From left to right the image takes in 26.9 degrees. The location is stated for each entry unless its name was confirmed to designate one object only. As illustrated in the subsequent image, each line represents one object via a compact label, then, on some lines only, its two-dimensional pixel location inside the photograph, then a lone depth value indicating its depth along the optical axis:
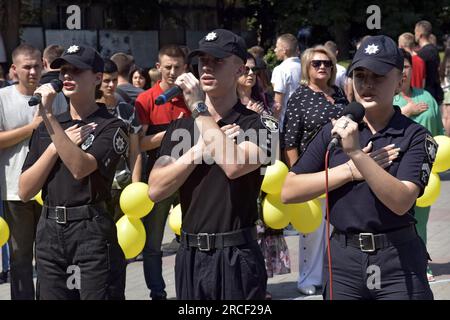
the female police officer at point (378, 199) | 4.36
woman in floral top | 7.55
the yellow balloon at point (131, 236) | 6.58
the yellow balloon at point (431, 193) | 7.11
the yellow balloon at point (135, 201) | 6.48
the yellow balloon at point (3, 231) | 6.43
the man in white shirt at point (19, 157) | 7.00
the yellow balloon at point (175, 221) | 6.12
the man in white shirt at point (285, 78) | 11.23
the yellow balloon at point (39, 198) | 6.80
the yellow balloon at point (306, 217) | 6.78
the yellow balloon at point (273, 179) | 6.66
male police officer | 4.58
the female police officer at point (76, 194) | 5.29
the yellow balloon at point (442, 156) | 7.14
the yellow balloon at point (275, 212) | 6.74
